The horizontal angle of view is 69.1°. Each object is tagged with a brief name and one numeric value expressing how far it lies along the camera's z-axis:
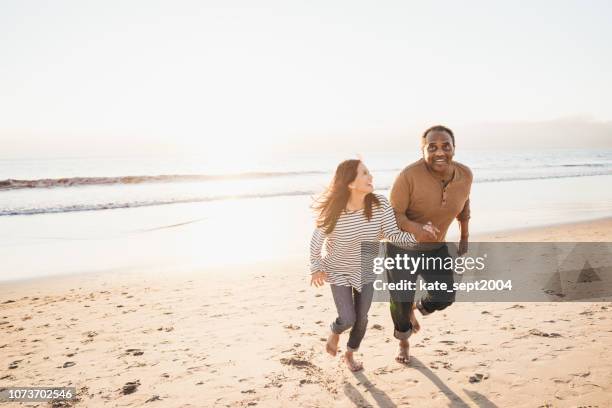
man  4.21
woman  4.10
